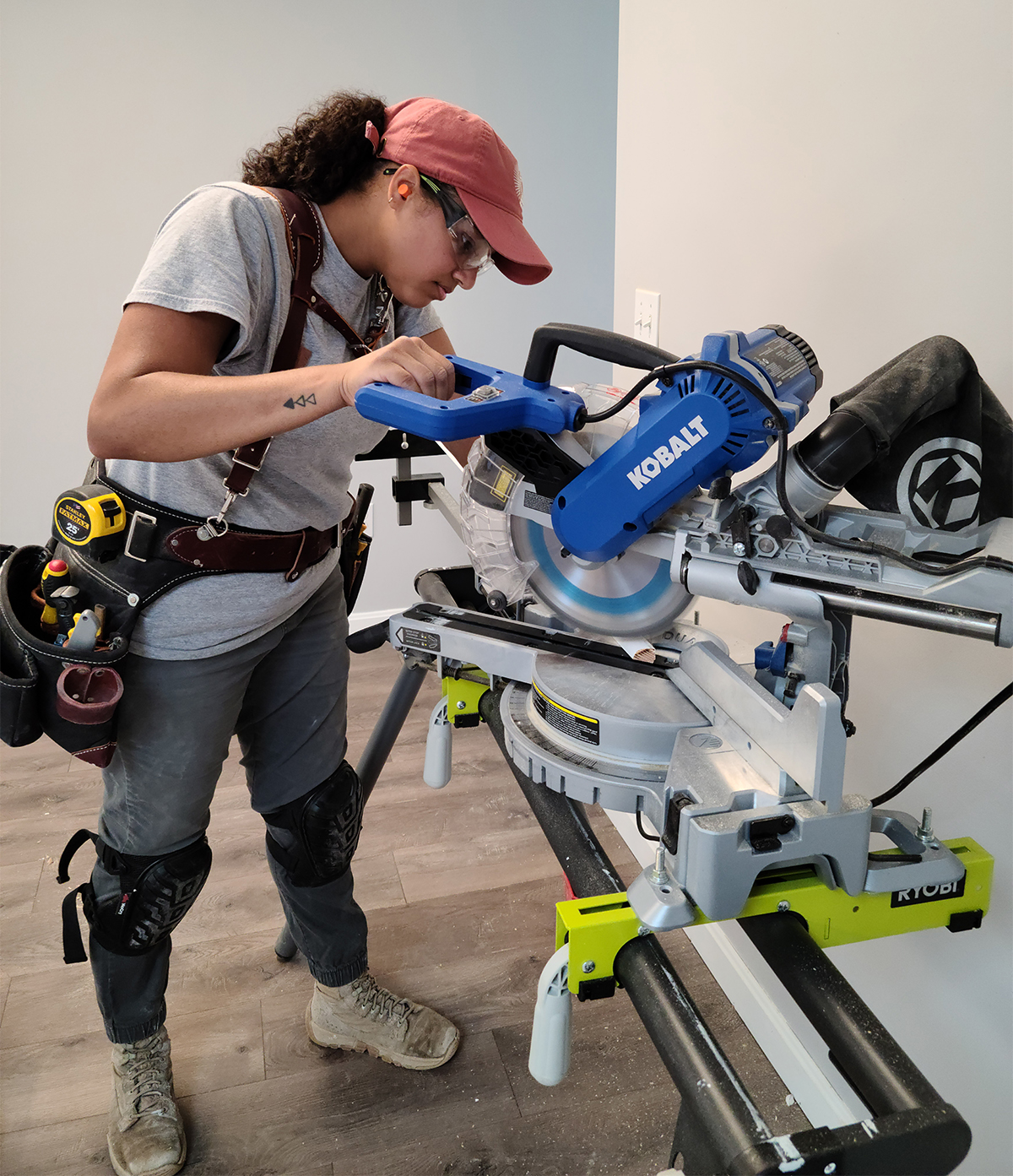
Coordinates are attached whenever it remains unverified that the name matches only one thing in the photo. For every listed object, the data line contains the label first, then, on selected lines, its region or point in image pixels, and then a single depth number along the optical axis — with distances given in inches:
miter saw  30.1
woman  37.3
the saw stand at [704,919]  24.9
